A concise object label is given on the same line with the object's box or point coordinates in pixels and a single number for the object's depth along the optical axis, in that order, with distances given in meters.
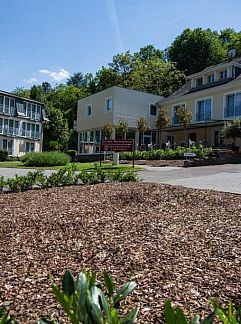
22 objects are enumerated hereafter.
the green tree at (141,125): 30.22
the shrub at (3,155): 43.38
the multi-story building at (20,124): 53.12
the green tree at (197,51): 54.69
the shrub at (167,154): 23.19
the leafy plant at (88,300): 1.12
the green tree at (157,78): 49.09
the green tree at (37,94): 67.28
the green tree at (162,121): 29.30
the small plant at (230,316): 1.12
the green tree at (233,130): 23.88
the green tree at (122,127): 30.23
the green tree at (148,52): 62.44
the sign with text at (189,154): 21.72
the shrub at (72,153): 36.53
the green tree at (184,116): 28.27
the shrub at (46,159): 22.91
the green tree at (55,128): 60.34
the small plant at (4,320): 1.11
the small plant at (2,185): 8.24
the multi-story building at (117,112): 35.81
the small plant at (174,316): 1.01
